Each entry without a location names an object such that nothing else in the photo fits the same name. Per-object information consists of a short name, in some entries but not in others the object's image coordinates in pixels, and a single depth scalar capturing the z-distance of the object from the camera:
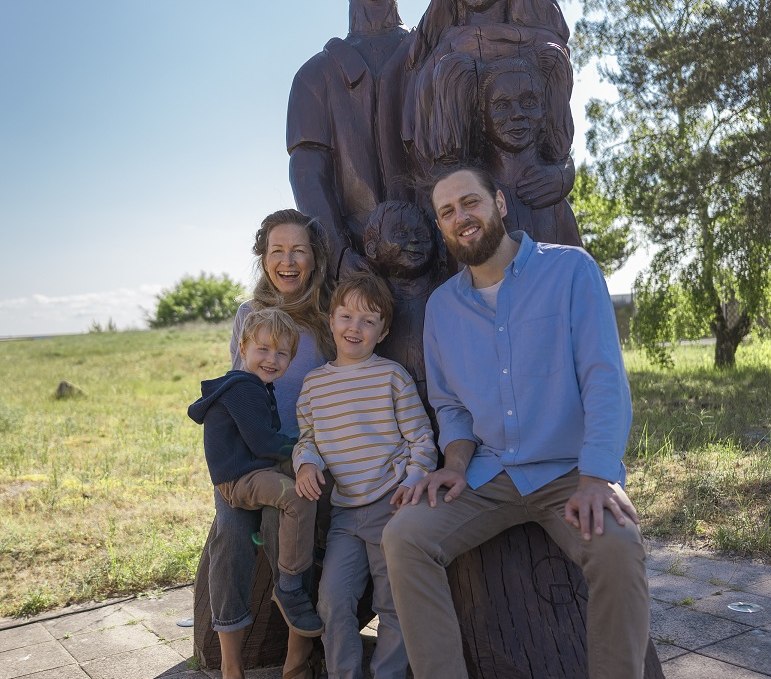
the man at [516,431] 2.26
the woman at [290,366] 2.92
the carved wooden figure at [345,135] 3.75
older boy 2.75
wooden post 2.56
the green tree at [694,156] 10.01
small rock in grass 14.19
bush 42.31
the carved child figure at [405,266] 3.23
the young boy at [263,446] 2.80
